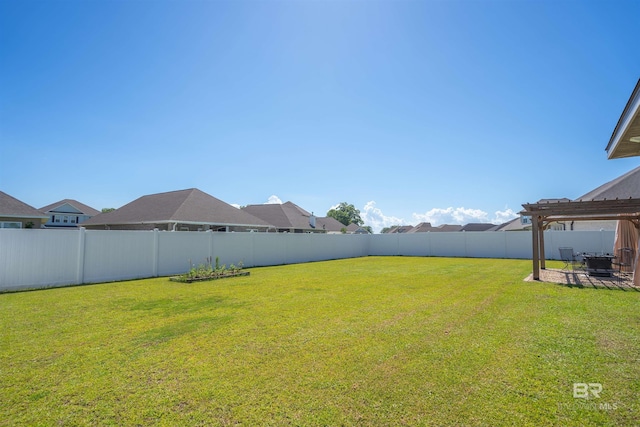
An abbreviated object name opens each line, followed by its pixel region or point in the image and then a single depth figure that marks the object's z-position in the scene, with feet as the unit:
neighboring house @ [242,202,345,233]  94.73
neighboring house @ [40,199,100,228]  115.65
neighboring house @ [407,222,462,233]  211.20
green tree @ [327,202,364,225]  261.03
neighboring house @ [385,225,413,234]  258.80
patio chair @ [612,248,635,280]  40.50
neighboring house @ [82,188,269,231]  59.88
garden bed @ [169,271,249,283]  35.32
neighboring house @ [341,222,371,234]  201.85
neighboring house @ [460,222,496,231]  176.65
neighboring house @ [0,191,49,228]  60.85
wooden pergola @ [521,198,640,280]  31.81
